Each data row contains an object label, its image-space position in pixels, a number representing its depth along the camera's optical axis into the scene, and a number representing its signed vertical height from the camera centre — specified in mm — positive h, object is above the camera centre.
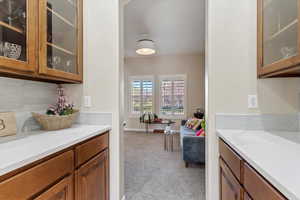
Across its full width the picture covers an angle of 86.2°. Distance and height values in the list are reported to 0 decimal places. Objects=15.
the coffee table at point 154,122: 4388 -682
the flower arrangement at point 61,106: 1485 -64
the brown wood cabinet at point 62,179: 710 -461
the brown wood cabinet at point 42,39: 1003 +458
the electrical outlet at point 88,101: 1670 -11
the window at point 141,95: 5770 +185
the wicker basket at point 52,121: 1337 -179
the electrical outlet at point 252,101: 1427 -7
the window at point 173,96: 5578 +145
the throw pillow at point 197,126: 3632 -587
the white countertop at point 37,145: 716 -268
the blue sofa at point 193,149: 2605 -800
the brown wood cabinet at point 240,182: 682 -441
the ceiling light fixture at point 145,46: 3869 +1327
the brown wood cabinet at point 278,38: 989 +450
